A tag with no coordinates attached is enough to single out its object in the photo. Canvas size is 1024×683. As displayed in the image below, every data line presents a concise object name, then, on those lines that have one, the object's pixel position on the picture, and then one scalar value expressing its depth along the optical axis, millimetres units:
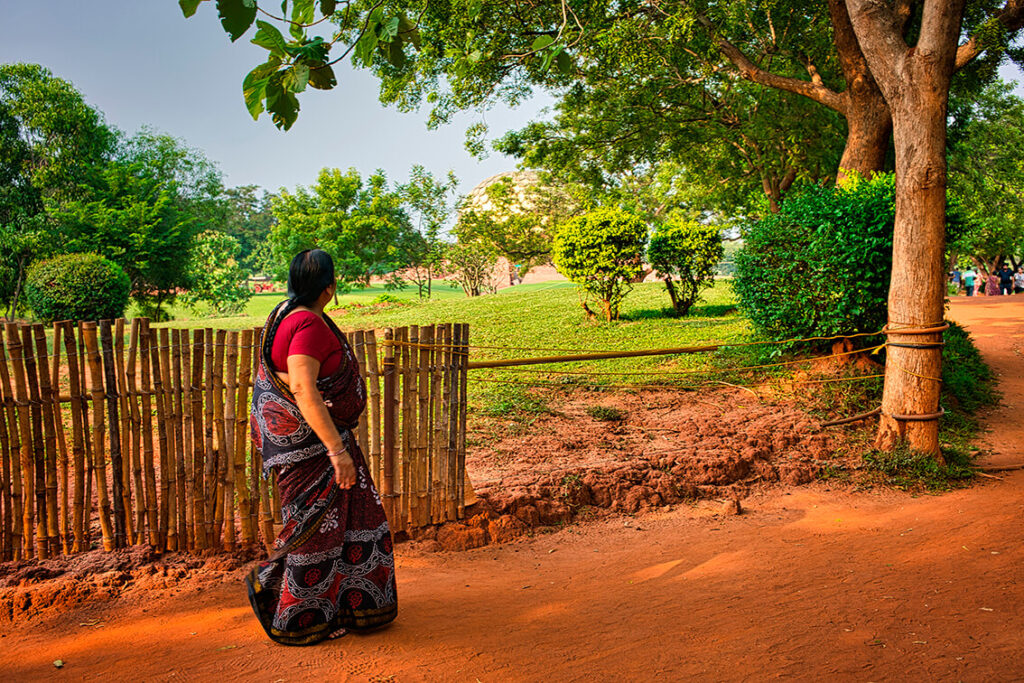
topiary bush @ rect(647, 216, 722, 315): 12969
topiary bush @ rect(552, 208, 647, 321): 12461
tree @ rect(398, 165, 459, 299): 28234
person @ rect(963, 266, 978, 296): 32281
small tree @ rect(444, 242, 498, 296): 23541
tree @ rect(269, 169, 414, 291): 26281
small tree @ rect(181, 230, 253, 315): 25625
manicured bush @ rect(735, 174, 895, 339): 7719
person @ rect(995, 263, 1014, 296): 28805
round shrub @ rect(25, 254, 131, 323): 16453
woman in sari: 3033
